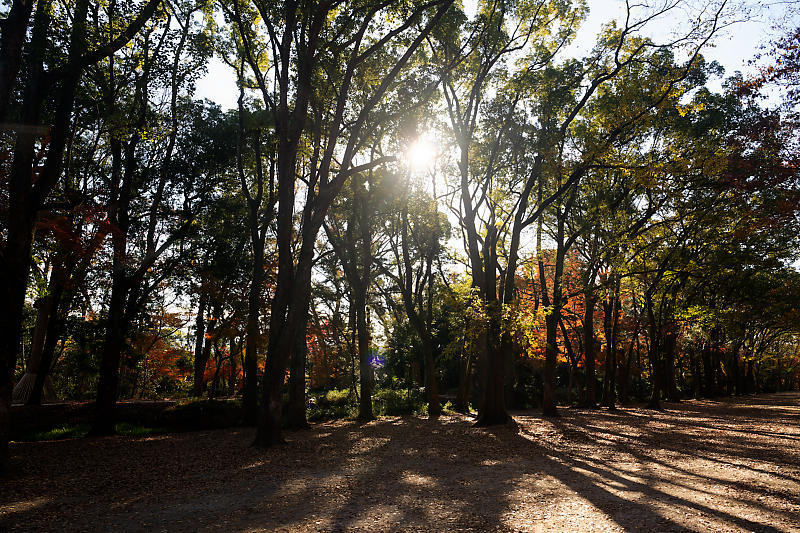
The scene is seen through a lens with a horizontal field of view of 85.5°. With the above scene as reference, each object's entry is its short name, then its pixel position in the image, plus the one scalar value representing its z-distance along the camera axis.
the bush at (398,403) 20.67
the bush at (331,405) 18.53
